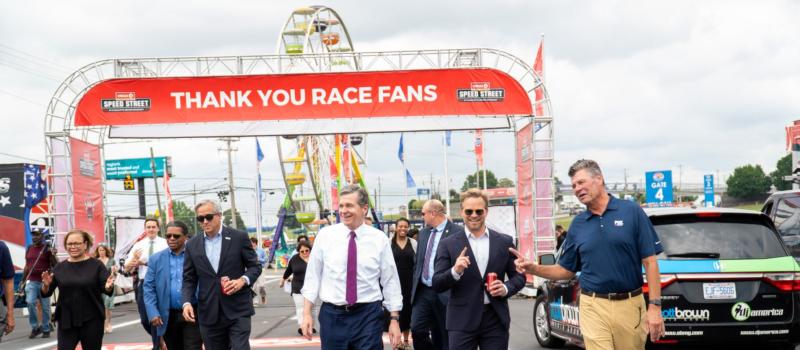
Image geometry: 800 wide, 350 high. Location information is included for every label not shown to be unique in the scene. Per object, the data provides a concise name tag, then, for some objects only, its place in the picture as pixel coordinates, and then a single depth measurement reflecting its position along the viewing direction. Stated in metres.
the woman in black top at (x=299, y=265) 14.12
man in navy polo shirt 5.95
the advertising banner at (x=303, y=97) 20.03
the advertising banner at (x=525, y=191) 20.77
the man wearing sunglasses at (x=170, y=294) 8.55
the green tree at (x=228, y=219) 138.35
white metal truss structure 19.72
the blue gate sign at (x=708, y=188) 40.03
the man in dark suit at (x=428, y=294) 9.06
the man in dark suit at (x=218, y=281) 7.91
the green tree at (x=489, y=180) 172.36
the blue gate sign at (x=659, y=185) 32.81
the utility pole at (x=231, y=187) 68.29
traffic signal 85.62
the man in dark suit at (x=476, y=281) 6.59
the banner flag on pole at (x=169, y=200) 44.05
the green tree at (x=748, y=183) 138.62
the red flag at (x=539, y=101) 20.42
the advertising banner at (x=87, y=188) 19.89
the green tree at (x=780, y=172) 128.23
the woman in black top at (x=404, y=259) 11.24
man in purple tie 6.41
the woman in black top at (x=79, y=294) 8.32
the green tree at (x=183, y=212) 145.25
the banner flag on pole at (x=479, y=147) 48.41
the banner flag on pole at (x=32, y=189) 22.66
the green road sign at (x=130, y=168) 89.00
